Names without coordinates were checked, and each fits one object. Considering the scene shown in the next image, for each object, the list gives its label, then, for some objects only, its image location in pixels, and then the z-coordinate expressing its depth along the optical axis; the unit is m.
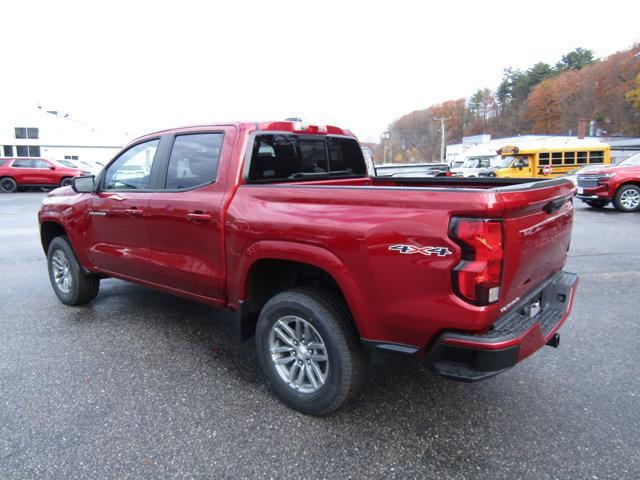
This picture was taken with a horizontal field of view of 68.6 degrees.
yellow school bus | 22.67
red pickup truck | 2.28
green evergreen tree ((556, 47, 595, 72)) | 89.76
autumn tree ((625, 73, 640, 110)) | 61.97
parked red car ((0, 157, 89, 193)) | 22.50
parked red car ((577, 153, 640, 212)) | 12.34
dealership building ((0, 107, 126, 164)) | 52.34
